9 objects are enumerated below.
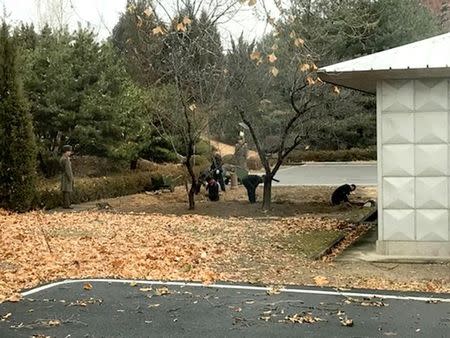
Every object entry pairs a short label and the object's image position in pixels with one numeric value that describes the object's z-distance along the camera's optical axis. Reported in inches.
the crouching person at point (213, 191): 816.9
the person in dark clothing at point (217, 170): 877.2
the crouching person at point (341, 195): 738.1
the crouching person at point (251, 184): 767.1
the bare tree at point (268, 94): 659.4
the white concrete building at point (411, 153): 375.6
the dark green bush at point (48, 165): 890.1
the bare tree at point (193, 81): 648.4
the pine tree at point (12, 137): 647.8
